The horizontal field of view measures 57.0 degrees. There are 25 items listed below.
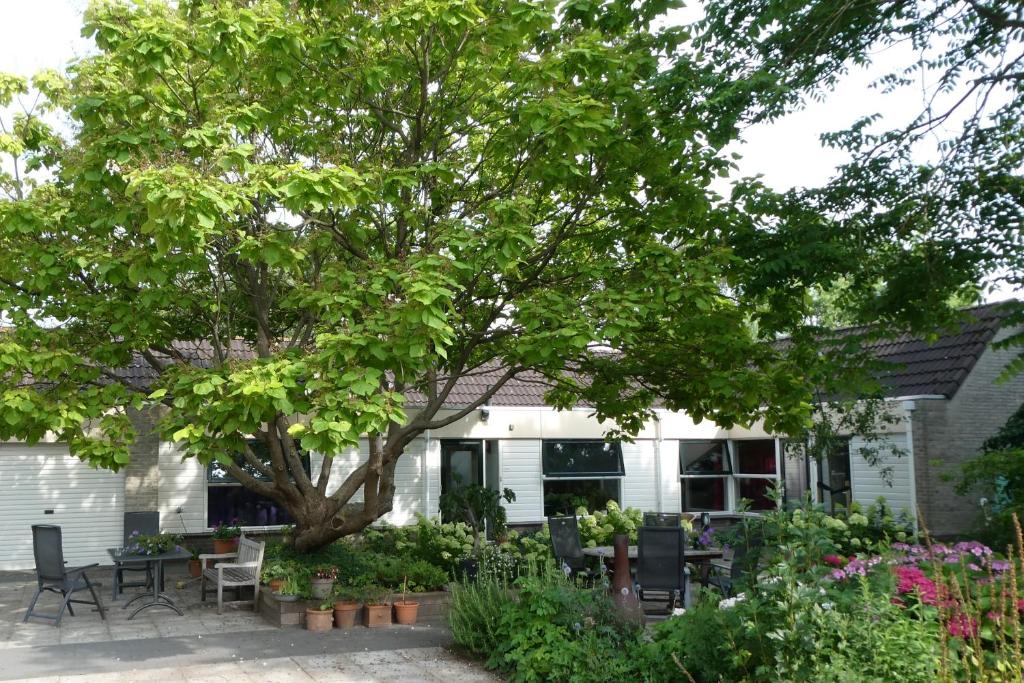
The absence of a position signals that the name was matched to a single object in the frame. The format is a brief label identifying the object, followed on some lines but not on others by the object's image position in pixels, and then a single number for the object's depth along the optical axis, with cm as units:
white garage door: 1670
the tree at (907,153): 1023
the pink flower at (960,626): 535
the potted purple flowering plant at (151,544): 1259
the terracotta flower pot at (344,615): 1087
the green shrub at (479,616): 889
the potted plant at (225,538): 1590
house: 1714
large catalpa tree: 877
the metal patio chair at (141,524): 1566
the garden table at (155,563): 1208
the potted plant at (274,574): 1192
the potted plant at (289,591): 1114
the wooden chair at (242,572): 1218
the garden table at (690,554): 1267
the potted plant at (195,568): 1534
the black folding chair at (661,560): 1132
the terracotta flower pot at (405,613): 1116
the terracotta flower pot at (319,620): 1074
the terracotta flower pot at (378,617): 1102
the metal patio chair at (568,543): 1366
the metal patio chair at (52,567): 1127
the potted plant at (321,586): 1131
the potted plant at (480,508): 1758
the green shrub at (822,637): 550
